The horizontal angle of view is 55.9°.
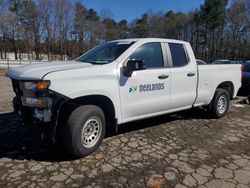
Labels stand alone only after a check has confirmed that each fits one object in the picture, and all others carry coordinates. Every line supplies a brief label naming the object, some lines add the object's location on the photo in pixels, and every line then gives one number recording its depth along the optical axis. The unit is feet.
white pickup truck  11.01
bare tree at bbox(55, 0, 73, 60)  187.93
